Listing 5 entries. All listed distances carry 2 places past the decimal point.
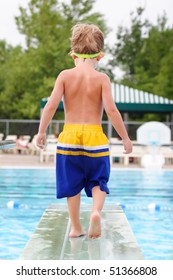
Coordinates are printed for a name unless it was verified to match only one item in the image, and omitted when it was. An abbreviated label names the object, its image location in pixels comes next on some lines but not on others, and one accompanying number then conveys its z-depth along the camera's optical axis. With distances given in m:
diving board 3.20
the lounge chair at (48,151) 18.52
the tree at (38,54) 31.03
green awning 21.02
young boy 3.48
